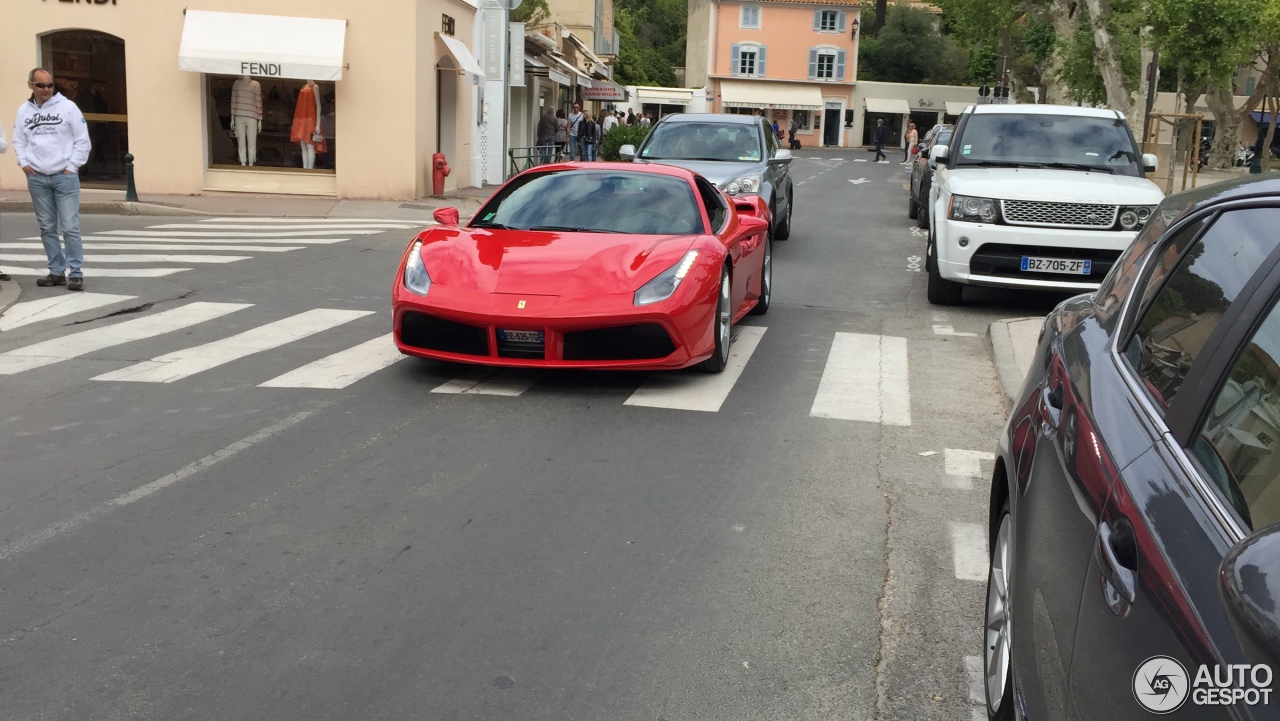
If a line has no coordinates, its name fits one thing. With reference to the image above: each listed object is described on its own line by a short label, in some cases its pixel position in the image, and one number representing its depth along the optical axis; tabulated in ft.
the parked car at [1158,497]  5.85
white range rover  35.50
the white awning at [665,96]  247.09
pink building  264.93
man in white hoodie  35.76
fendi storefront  74.23
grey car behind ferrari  49.60
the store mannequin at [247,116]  76.38
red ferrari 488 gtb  24.07
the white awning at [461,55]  82.80
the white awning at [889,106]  263.90
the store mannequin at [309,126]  76.54
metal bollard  66.95
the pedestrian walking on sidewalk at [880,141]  182.56
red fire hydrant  79.97
